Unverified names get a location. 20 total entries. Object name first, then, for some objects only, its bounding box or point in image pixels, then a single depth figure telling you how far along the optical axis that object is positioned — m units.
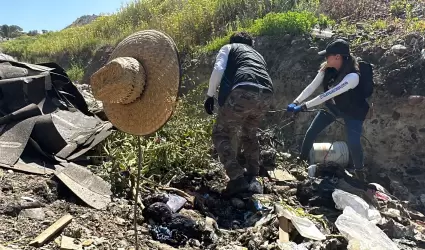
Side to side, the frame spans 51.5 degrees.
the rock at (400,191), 5.30
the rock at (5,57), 5.58
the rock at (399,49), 6.19
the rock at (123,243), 3.33
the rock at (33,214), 3.44
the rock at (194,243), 3.62
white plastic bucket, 5.13
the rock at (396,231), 4.17
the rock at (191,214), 4.04
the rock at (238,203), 4.49
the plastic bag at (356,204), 4.19
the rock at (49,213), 3.50
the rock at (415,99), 5.70
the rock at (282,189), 4.86
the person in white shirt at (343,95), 4.89
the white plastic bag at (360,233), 3.53
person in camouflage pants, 4.56
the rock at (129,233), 3.53
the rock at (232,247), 3.55
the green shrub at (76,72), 11.67
